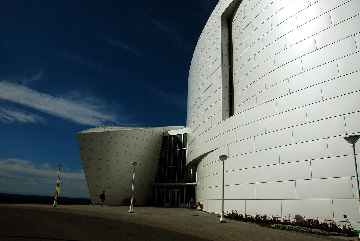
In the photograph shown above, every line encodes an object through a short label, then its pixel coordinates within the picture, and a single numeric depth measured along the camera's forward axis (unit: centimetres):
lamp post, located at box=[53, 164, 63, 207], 2586
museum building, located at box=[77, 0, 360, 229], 1459
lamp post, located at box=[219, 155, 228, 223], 1670
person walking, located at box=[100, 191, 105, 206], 3338
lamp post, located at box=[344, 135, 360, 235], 1133
